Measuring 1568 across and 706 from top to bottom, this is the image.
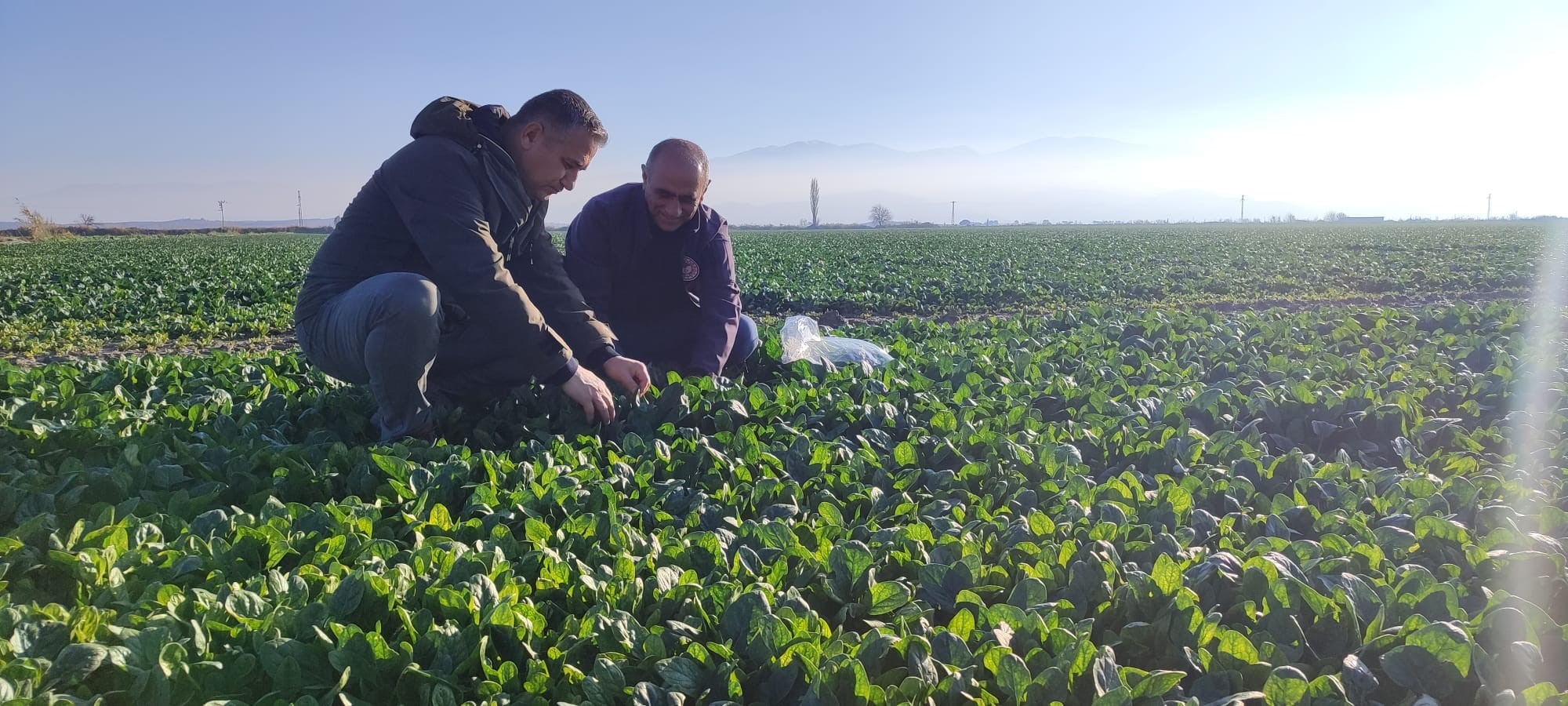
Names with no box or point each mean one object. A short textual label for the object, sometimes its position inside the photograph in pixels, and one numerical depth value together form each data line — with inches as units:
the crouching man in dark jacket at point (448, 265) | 139.8
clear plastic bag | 237.0
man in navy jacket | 205.5
